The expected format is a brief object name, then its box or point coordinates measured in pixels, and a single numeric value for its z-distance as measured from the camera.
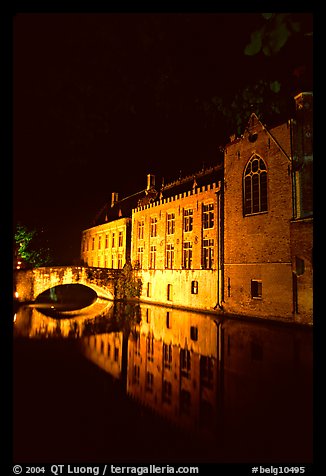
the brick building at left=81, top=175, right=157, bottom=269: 37.44
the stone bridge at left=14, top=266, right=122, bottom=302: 28.38
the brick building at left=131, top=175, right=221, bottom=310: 23.34
